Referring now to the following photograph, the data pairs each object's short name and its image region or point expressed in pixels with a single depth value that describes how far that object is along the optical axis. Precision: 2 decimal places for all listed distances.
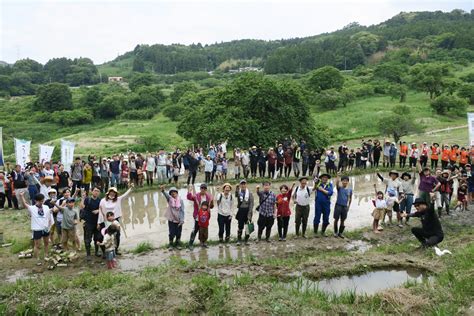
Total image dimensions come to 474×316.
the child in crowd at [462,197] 12.87
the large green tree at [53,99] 70.12
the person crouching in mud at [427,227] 9.47
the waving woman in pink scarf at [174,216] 10.03
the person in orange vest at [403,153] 19.19
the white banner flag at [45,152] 16.38
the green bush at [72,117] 61.47
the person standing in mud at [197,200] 10.23
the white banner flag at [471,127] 17.42
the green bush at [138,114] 63.50
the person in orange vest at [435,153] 18.22
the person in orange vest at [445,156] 18.02
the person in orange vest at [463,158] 17.14
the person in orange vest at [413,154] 18.69
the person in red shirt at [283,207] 10.52
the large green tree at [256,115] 21.95
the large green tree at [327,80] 59.62
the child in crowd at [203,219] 10.13
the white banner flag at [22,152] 15.77
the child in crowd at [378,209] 11.28
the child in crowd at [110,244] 9.24
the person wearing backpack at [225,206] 10.27
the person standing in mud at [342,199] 10.63
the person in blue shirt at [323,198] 10.65
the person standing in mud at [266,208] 10.42
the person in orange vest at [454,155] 17.80
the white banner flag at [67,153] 16.33
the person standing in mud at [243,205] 10.37
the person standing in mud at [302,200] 10.61
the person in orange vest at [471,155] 16.06
